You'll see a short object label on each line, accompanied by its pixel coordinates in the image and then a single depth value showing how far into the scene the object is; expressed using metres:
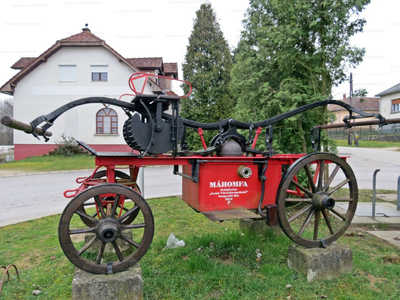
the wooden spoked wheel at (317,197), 3.42
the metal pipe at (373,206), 5.93
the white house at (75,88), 19.62
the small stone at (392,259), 3.98
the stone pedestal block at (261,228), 4.87
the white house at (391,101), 33.16
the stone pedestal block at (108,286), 2.79
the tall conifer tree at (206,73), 18.94
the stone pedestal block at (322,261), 3.40
